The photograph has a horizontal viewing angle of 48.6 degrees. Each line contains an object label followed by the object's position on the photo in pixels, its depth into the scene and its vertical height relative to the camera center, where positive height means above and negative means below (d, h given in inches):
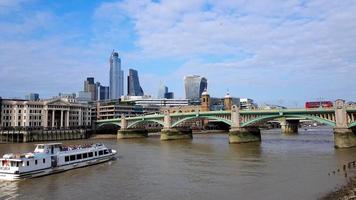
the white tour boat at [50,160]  1541.6 -125.9
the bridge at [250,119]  2512.6 +67.3
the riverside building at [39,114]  4899.1 +227.1
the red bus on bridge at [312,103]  4211.1 +242.0
